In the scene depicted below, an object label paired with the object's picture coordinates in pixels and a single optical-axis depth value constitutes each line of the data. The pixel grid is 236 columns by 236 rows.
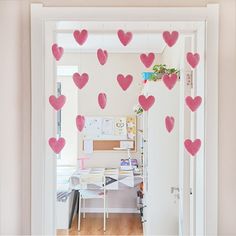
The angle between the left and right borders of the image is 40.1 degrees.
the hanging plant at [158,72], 2.92
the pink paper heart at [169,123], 1.95
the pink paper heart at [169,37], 1.67
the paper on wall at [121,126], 4.84
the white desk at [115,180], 4.09
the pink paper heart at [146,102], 1.81
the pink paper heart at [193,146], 1.67
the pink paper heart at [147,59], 1.75
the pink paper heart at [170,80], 1.84
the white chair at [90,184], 4.06
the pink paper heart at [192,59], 1.66
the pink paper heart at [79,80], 1.75
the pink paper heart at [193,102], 1.66
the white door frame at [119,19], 1.62
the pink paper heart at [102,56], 1.74
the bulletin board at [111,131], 4.84
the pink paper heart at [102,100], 1.85
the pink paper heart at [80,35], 1.68
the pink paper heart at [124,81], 1.79
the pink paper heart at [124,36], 1.68
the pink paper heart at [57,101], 1.66
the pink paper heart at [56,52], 1.67
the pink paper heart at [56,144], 1.66
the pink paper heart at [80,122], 1.82
